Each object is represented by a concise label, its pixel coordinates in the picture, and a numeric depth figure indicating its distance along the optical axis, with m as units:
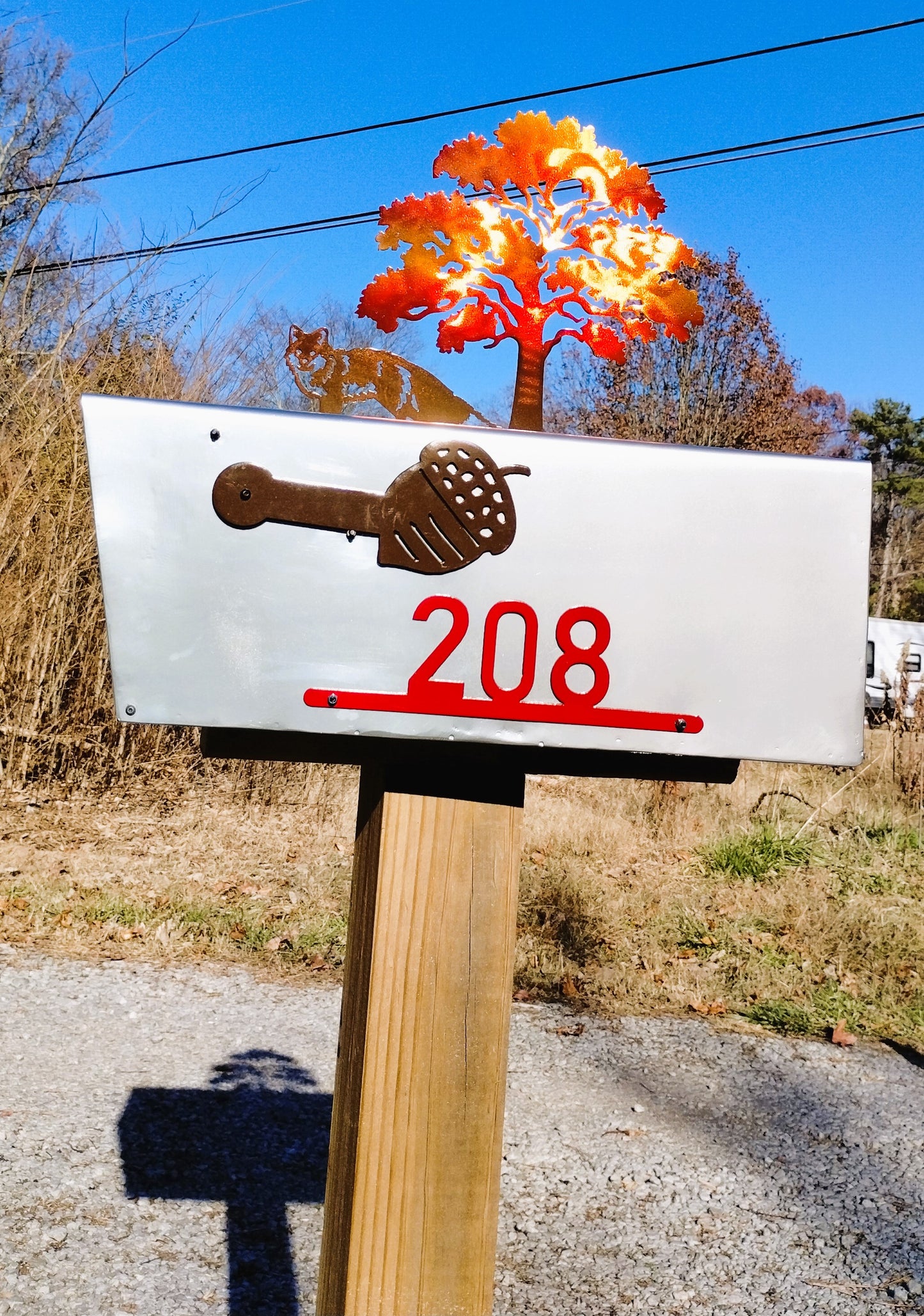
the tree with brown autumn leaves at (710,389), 13.89
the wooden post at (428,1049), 1.30
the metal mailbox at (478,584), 1.15
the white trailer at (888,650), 16.84
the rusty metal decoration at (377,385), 1.50
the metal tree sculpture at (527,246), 1.54
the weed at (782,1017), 4.45
